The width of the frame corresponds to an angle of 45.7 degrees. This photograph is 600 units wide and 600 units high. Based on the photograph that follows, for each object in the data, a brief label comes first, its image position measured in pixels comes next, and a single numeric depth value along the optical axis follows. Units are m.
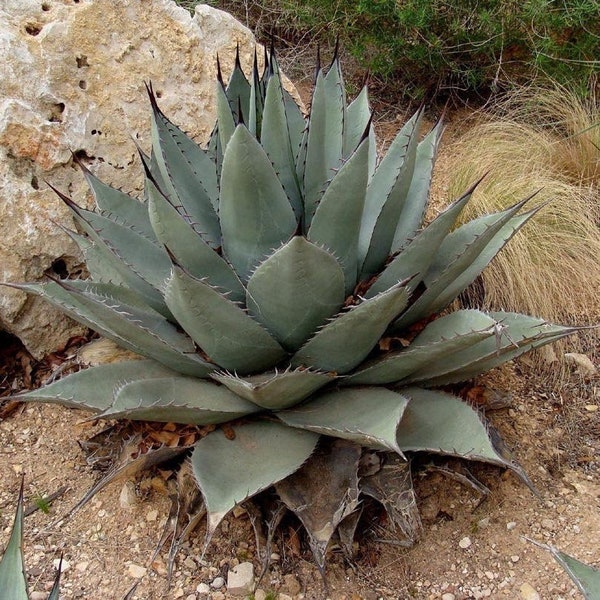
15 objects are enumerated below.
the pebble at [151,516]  2.08
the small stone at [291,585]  1.87
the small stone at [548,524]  2.00
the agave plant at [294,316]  1.70
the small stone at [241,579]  1.87
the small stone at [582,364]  2.66
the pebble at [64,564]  1.96
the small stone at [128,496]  2.12
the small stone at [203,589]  1.88
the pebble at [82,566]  1.95
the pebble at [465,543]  1.97
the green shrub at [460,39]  3.96
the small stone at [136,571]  1.93
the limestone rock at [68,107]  2.38
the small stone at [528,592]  1.82
